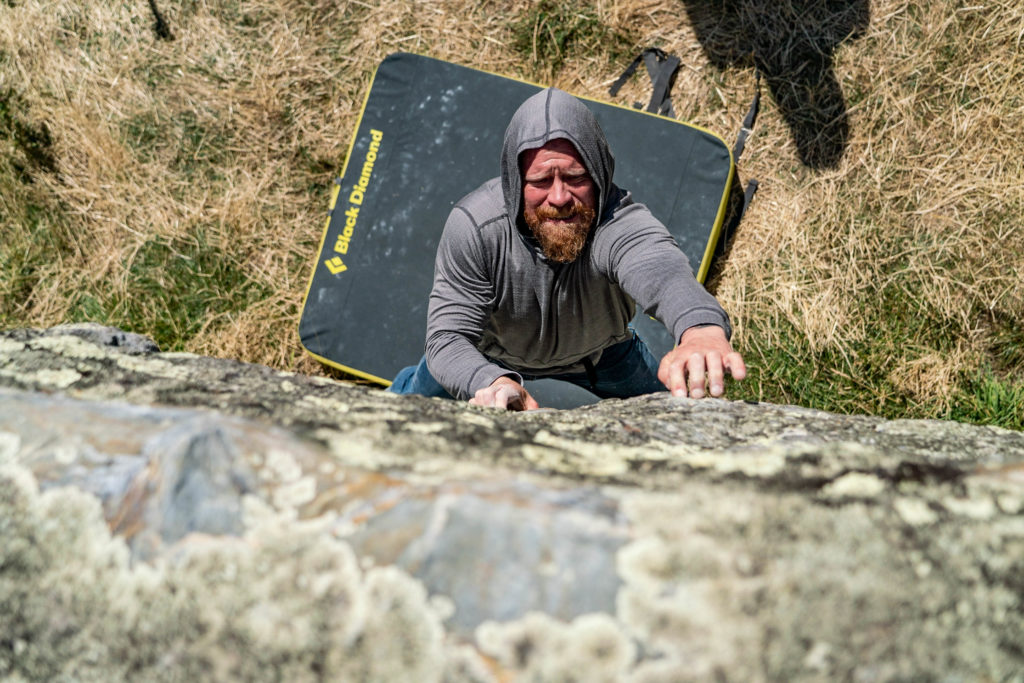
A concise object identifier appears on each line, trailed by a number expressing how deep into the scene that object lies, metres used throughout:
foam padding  3.16
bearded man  1.78
